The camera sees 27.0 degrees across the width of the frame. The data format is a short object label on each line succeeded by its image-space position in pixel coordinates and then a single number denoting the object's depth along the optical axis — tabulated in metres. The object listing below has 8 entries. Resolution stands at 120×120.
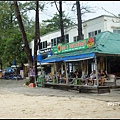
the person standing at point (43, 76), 20.62
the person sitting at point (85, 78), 16.34
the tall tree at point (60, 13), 28.90
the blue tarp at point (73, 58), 15.38
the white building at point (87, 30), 26.78
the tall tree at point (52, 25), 52.99
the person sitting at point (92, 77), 15.78
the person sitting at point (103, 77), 15.76
